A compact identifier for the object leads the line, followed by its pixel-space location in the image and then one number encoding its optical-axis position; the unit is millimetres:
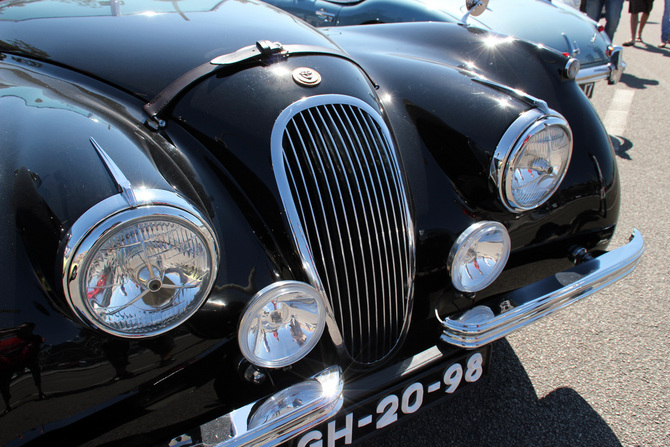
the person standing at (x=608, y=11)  7042
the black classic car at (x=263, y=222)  1180
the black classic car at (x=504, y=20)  4711
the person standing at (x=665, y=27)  8701
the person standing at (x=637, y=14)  8000
